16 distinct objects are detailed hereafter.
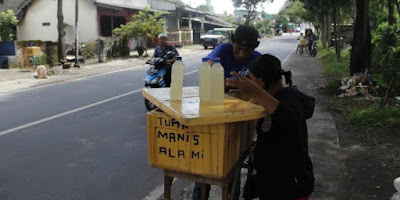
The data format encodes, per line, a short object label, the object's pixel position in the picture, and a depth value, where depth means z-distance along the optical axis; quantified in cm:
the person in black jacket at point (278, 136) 224
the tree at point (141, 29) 2414
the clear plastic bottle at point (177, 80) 285
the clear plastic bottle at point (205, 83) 279
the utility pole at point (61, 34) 1852
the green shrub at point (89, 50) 2160
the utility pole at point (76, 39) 1867
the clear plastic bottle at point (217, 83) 272
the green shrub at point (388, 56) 982
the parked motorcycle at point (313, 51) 2681
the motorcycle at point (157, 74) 862
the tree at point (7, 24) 2112
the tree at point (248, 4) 6750
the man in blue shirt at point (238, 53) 310
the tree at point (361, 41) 1131
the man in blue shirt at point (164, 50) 875
